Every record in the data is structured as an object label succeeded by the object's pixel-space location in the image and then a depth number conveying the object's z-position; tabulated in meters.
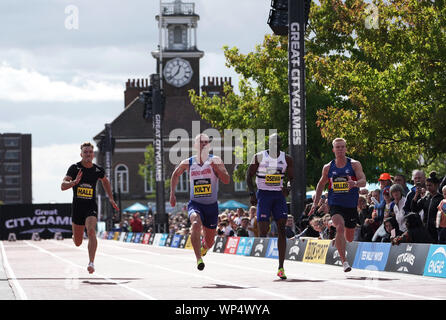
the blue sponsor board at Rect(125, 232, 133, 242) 51.72
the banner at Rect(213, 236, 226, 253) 29.94
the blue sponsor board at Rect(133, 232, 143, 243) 48.94
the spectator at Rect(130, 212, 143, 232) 51.38
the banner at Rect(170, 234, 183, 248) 38.73
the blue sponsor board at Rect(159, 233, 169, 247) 41.86
